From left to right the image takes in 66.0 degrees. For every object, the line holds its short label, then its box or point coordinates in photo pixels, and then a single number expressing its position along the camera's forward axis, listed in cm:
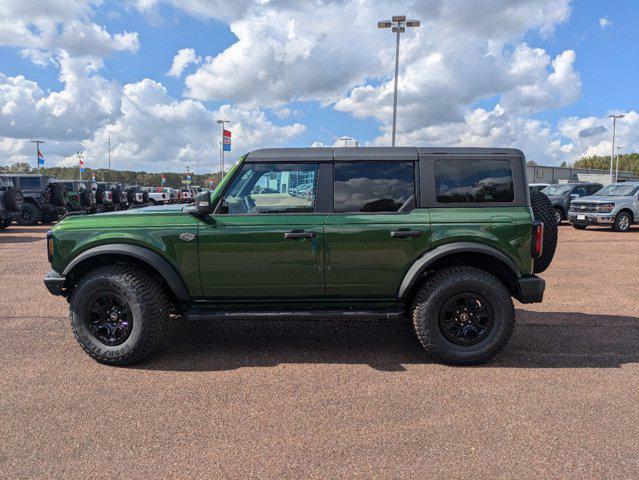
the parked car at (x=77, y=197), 1998
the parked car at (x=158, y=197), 3559
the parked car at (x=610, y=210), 1619
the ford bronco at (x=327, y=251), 415
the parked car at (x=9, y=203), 1537
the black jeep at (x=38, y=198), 1858
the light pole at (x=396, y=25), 2206
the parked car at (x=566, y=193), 1952
